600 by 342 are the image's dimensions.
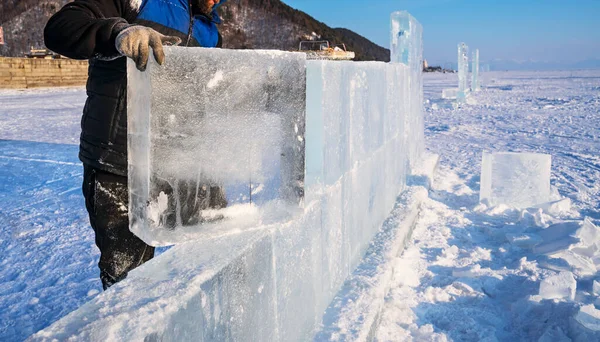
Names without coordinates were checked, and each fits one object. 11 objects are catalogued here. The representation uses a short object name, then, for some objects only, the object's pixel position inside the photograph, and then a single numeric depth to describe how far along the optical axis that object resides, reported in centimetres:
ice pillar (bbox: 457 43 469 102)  1571
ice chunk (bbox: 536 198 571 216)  400
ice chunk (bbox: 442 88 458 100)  1636
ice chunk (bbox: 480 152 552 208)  419
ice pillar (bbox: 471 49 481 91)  2183
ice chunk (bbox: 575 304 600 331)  196
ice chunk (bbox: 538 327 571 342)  198
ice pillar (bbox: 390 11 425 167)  448
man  137
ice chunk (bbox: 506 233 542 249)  318
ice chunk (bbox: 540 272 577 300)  234
